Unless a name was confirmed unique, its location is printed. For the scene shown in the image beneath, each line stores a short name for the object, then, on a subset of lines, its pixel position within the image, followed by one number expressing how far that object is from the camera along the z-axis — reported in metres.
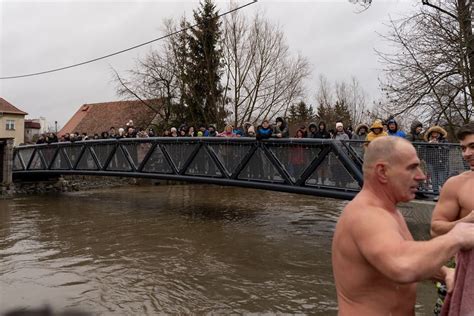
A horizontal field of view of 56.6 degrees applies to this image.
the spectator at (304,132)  11.79
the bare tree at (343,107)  50.94
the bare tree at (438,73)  13.74
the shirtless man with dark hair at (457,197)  2.58
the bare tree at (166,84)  33.09
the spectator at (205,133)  14.52
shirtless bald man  1.69
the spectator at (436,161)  8.20
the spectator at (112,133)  17.73
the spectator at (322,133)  11.36
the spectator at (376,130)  8.73
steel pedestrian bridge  9.07
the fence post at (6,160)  19.97
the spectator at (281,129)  10.83
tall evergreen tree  31.19
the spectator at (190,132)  15.04
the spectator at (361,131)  10.48
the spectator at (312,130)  11.44
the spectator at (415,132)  9.51
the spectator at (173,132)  14.81
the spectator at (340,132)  10.80
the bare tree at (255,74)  29.89
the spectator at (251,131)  11.91
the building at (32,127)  95.46
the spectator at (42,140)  21.12
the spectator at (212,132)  14.27
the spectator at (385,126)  9.84
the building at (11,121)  54.94
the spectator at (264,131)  10.71
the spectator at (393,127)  9.28
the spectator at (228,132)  13.26
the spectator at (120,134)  16.16
